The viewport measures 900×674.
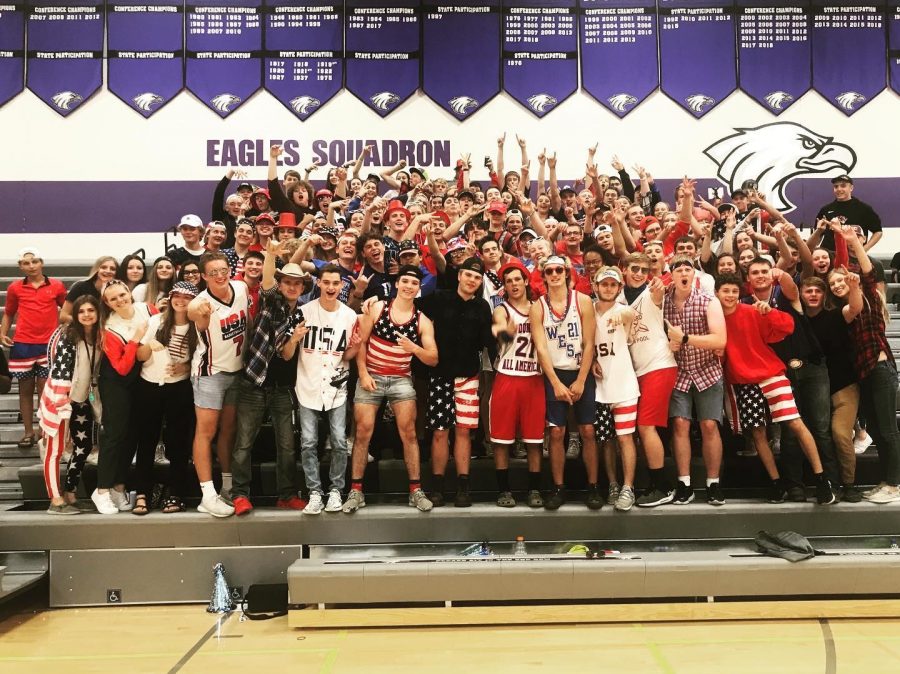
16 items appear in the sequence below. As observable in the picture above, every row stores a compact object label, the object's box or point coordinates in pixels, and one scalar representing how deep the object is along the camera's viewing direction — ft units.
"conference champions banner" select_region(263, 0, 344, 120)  37.78
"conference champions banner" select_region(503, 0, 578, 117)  37.99
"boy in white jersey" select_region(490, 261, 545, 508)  17.69
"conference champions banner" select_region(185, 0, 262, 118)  37.32
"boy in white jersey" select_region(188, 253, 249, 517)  17.20
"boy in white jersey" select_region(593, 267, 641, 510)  17.54
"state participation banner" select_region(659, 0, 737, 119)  37.91
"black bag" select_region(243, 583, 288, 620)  16.21
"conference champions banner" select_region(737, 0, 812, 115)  37.86
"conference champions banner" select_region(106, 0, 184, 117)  37.06
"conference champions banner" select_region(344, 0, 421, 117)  37.78
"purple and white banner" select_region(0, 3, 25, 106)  36.65
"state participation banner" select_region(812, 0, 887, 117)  37.65
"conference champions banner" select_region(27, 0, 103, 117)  36.83
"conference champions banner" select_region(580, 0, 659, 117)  37.96
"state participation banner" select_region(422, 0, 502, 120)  37.88
